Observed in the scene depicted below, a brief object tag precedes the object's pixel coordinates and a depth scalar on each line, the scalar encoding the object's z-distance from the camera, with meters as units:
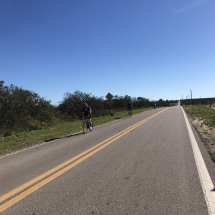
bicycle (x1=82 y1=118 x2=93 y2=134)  11.23
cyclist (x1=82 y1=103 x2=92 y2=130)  11.21
